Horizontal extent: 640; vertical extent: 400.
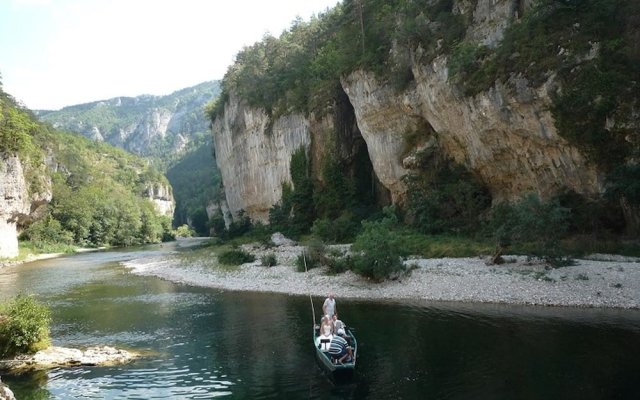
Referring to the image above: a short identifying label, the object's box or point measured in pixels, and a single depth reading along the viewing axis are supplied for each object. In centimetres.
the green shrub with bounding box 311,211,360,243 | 3967
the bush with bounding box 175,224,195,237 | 12458
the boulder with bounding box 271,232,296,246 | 4397
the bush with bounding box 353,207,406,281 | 2408
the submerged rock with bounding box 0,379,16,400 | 979
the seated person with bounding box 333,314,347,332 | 1405
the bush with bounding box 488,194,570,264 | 2172
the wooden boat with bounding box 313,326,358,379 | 1184
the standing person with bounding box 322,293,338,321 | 1502
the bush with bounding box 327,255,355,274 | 2720
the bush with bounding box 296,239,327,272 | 2955
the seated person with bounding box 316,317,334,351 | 1312
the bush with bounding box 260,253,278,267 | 3284
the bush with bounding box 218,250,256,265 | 3609
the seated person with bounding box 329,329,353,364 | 1217
